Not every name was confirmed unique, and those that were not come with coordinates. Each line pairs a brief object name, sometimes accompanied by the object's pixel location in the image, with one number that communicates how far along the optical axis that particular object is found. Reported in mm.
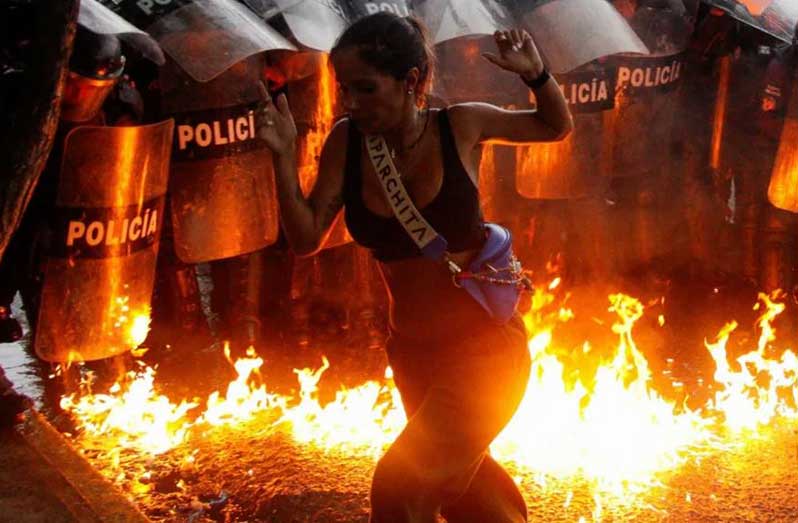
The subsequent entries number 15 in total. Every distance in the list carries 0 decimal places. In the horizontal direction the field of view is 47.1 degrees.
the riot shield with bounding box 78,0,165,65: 4555
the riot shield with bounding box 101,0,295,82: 5297
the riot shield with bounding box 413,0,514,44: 6773
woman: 3043
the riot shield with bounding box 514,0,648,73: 7129
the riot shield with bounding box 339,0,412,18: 6504
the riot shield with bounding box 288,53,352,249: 6207
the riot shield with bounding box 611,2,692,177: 7621
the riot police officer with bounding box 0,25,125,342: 4492
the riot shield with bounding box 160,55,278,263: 5453
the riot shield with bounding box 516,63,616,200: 7379
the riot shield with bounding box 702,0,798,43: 7762
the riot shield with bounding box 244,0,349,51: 5945
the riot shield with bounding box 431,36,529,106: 7078
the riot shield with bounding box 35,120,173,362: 4750
